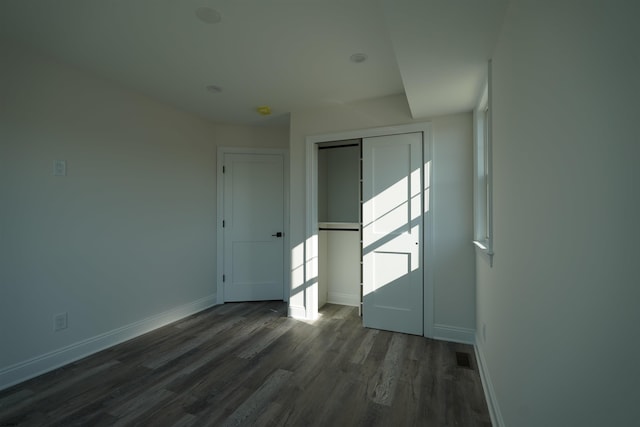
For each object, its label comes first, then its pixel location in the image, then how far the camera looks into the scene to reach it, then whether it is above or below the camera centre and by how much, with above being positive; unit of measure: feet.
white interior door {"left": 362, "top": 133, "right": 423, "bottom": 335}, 9.68 -0.65
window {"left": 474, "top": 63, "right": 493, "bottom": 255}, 8.37 +1.15
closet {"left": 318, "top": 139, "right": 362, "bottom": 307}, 12.70 -0.66
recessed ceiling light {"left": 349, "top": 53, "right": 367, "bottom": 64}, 7.60 +4.10
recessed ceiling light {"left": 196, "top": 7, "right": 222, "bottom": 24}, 5.96 +4.13
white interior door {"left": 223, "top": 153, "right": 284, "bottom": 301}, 13.37 -0.61
